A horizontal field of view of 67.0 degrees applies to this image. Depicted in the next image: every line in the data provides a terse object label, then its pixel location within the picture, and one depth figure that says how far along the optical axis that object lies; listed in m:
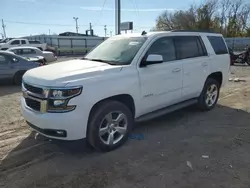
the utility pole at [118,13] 15.00
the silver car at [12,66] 7.25
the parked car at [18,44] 18.88
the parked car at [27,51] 12.14
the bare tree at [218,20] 38.19
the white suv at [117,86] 2.55
